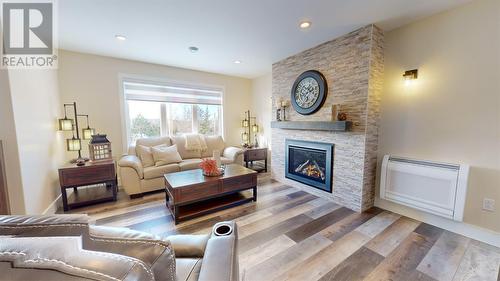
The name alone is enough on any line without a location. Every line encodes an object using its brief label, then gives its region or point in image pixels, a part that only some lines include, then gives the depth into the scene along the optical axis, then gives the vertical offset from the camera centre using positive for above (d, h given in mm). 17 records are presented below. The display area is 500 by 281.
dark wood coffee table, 2261 -855
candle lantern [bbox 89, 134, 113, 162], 2838 -359
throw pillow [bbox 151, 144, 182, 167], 3295 -546
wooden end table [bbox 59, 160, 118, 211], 2506 -752
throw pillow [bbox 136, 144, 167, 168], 3230 -539
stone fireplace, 2354 +216
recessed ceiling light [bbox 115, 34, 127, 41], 2545 +1199
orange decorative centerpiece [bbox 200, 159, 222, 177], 2615 -611
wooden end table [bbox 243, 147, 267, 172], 4250 -714
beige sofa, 2869 -687
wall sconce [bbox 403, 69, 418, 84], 2203 +574
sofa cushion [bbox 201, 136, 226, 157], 4117 -450
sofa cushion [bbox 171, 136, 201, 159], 3834 -514
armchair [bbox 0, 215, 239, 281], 389 -306
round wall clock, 2816 +511
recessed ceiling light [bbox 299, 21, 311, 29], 2217 +1199
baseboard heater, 1893 -688
